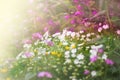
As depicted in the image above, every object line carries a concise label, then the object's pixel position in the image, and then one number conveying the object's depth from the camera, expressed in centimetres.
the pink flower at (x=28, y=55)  247
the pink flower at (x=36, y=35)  333
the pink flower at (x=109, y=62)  219
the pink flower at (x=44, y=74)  223
